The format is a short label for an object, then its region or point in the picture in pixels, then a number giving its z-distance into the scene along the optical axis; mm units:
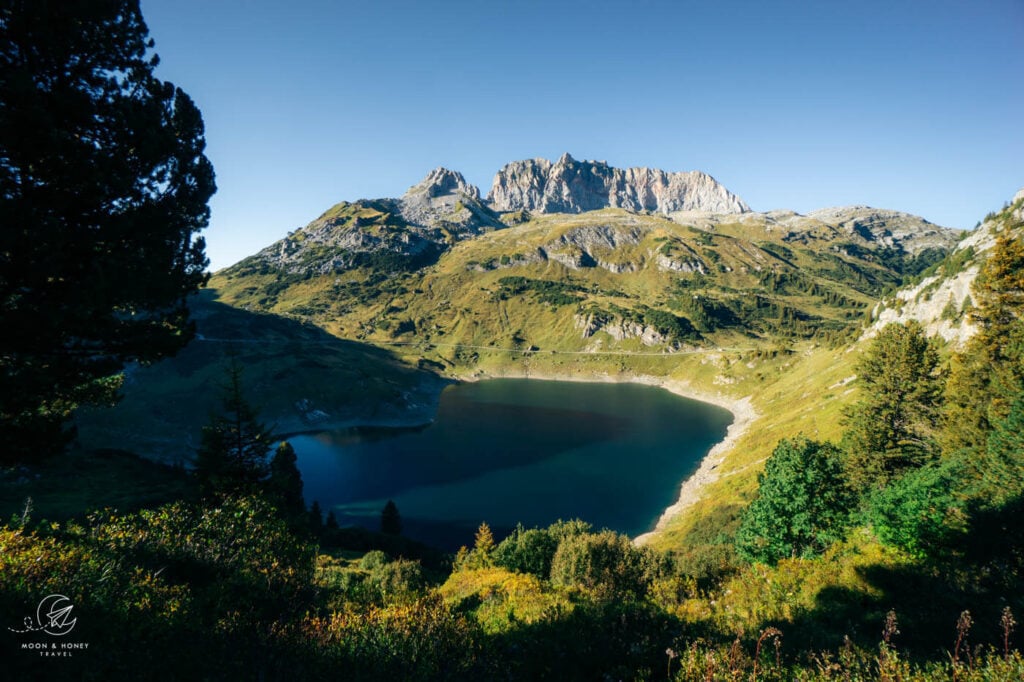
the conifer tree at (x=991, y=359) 28406
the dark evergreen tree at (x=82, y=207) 10047
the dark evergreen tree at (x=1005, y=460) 20266
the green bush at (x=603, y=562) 25109
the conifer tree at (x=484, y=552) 41841
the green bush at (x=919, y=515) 16547
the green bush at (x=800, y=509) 27094
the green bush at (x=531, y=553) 36625
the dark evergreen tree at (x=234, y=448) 32219
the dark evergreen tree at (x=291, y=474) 62778
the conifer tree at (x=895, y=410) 34188
